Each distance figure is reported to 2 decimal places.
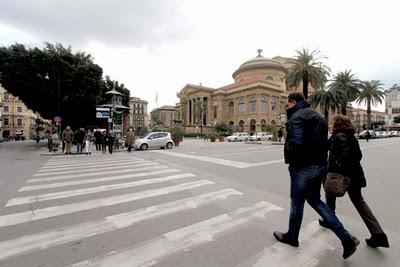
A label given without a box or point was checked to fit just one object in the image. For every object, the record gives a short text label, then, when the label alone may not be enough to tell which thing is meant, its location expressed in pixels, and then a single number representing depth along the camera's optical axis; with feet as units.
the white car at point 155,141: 75.61
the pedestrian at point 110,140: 64.24
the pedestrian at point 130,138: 71.96
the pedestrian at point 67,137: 61.11
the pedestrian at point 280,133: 114.96
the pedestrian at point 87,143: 65.34
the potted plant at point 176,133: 91.56
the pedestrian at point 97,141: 79.65
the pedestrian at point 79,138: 63.93
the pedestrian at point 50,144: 69.31
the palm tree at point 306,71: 110.22
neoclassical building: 230.68
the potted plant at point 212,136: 141.49
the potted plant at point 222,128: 202.75
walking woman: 12.09
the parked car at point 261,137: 168.44
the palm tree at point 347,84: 139.54
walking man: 10.87
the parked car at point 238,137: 158.10
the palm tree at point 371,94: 179.42
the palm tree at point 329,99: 130.52
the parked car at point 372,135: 170.26
